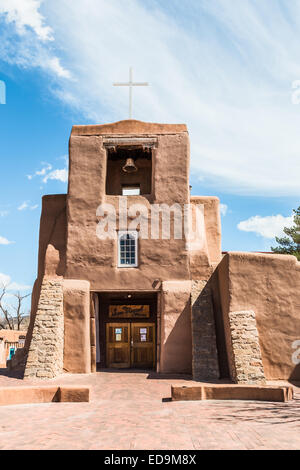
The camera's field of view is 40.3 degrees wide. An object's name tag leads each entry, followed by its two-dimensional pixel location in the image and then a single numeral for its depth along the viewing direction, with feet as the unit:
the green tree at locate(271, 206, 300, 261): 92.76
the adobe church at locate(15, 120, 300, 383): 45.70
